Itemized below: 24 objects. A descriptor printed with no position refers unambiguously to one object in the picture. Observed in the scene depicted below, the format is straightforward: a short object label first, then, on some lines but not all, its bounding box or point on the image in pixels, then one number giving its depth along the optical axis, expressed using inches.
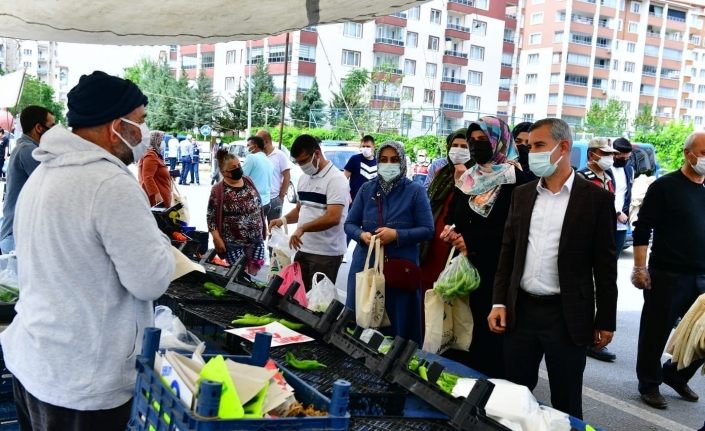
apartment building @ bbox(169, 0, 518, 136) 2432.3
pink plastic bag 170.4
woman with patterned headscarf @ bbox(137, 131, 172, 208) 275.7
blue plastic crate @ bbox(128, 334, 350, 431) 57.1
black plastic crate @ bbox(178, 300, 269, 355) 105.7
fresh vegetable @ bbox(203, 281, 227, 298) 134.2
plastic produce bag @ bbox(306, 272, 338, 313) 149.1
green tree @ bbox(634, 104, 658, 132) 3003.2
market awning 155.6
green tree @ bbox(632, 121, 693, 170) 1074.1
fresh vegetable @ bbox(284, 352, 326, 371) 91.7
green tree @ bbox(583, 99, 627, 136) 2847.0
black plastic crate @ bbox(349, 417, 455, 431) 77.5
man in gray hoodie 76.8
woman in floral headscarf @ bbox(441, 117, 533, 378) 163.2
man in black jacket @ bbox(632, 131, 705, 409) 180.9
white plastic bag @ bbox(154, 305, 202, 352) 91.0
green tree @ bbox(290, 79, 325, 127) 2150.6
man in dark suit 126.0
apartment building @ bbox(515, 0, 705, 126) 3380.9
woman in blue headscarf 177.6
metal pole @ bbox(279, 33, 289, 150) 268.6
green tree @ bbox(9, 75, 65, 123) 2691.9
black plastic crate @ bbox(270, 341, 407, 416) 85.9
